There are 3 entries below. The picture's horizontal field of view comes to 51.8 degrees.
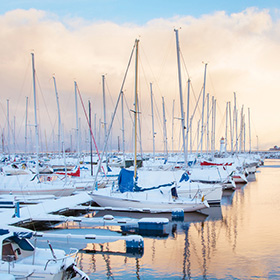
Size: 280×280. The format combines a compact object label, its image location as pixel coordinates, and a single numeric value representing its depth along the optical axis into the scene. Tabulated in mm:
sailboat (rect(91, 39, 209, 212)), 18797
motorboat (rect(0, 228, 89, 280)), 7895
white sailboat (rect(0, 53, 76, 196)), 24312
